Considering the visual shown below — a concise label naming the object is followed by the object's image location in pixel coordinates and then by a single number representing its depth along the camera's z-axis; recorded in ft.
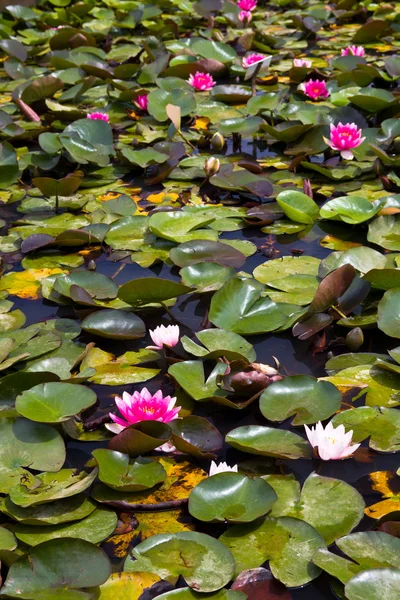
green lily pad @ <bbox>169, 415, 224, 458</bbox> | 6.43
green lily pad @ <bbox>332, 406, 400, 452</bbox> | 6.35
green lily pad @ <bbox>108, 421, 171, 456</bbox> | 6.13
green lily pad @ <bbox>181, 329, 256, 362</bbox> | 7.41
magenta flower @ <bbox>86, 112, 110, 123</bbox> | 14.21
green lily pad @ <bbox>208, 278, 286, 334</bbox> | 8.04
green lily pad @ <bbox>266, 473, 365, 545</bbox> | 5.53
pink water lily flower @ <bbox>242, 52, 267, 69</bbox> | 17.07
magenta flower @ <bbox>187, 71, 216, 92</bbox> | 16.38
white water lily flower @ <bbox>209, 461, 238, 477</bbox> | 5.90
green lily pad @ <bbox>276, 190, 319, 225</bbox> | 10.57
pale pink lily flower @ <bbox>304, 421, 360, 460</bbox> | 6.06
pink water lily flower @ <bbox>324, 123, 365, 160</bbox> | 12.24
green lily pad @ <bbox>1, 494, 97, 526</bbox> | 5.68
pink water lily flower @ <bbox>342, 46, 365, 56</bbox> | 17.99
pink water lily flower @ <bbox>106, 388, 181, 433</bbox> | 6.47
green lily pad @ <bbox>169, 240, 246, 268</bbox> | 9.37
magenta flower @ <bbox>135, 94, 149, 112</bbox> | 15.49
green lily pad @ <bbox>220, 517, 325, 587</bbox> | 5.16
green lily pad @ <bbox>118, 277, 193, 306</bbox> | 8.03
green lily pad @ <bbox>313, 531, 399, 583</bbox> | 5.05
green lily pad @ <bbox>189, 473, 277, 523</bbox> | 5.55
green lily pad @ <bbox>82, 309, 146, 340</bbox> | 7.96
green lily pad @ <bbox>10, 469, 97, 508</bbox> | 5.76
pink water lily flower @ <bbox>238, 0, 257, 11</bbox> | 23.63
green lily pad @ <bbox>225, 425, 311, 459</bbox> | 6.21
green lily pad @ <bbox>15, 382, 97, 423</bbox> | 6.53
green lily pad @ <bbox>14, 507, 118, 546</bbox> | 5.56
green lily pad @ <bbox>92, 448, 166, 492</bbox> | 5.94
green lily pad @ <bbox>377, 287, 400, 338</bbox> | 7.70
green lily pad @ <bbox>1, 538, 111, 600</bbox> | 4.98
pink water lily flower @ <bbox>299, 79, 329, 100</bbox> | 15.62
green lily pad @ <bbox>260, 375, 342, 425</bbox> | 6.60
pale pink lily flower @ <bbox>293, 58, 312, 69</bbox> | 17.15
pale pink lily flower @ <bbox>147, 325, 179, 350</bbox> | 7.68
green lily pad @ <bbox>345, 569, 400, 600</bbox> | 4.73
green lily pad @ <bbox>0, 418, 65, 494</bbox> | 6.20
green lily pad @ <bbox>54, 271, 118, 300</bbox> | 8.80
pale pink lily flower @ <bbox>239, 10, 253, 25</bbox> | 22.17
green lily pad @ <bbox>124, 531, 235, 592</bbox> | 5.08
